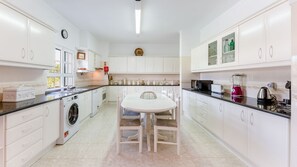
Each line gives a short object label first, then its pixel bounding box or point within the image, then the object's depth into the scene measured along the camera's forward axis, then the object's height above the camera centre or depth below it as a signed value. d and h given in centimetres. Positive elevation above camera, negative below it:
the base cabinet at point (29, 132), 132 -65
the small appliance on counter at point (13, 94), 167 -17
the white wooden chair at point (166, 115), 240 -66
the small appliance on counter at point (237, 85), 236 -6
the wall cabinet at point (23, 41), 149 +58
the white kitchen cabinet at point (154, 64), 542 +79
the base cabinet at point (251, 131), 128 -67
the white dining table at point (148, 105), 182 -38
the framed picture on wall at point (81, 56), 382 +83
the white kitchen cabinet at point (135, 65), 539 +75
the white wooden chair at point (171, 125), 192 -69
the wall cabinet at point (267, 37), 146 +62
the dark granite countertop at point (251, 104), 130 -30
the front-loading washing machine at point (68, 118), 217 -69
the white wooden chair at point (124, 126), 194 -71
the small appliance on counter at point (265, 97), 177 -22
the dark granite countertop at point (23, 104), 132 -28
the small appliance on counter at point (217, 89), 275 -16
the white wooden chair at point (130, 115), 226 -64
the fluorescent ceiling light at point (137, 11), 236 +151
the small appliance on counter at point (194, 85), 364 -10
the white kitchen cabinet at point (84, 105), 286 -59
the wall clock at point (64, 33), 308 +125
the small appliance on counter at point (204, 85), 330 -9
